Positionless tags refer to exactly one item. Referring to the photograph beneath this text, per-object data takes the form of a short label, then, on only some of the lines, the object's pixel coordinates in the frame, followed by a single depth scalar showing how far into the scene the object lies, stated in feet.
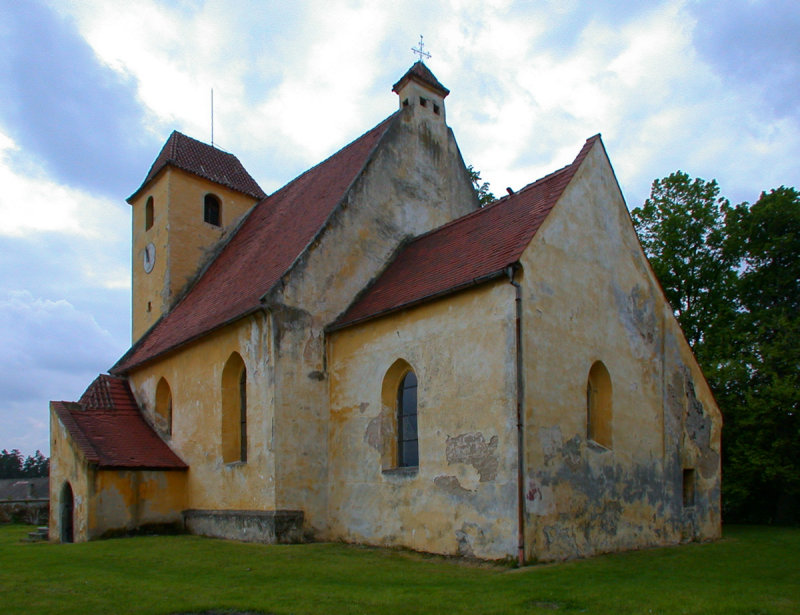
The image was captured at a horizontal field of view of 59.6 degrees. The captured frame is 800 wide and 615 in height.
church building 41.45
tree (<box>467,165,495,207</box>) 103.86
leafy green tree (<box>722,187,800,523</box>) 76.48
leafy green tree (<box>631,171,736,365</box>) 91.20
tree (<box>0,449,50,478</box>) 257.55
